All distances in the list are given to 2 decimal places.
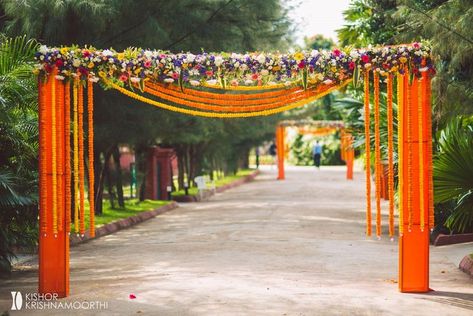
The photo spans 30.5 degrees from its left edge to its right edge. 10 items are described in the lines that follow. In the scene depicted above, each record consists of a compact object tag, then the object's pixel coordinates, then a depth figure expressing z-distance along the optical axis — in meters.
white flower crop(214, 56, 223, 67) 10.67
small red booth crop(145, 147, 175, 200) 27.78
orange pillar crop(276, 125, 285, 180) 42.73
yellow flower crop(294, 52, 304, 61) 10.71
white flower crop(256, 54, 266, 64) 10.68
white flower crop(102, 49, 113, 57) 10.56
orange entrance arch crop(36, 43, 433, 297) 10.41
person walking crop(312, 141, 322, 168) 54.77
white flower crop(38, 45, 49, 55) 10.27
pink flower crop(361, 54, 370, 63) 10.60
